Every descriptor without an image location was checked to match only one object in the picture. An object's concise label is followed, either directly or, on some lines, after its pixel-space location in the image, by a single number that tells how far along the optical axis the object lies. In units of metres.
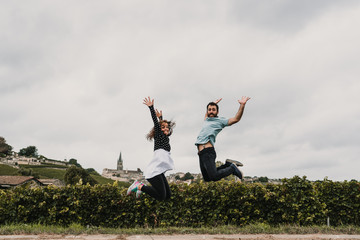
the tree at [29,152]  140.00
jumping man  4.66
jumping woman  4.70
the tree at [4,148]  112.94
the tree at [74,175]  58.29
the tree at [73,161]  157.19
